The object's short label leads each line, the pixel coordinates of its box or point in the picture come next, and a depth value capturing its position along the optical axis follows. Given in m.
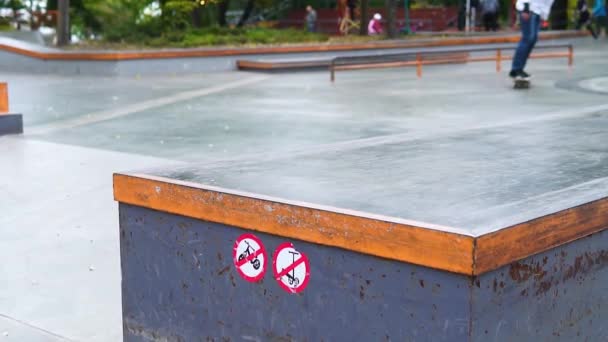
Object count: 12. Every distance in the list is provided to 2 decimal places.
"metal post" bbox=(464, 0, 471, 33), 32.23
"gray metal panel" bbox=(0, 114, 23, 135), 11.16
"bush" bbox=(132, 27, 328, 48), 23.80
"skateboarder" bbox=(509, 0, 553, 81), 12.93
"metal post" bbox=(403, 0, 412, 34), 32.10
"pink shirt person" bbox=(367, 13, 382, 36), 29.20
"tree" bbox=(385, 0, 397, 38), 26.03
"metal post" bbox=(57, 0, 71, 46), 23.67
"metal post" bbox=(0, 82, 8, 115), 11.27
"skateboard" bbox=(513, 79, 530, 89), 15.19
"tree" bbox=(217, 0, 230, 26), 29.77
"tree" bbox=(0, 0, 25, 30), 31.53
